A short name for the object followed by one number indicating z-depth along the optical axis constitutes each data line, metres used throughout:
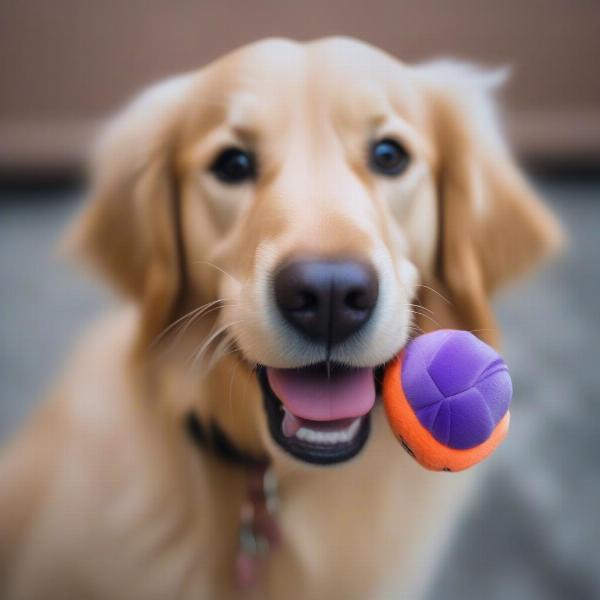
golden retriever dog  0.75
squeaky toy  0.67
